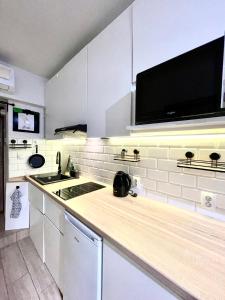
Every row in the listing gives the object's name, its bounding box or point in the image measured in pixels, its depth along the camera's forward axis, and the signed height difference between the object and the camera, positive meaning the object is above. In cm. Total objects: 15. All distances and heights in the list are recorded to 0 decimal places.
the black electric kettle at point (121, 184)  123 -31
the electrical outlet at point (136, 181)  128 -30
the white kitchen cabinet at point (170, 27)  69 +63
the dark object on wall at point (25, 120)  204 +36
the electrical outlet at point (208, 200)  88 -31
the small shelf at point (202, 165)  84 -10
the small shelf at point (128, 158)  129 -10
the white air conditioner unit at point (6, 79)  173 +77
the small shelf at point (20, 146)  198 -1
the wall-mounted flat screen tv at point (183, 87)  63 +30
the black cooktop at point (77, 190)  124 -40
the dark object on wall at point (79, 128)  134 +16
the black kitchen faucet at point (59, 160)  221 -21
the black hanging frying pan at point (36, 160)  213 -21
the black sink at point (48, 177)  173 -41
